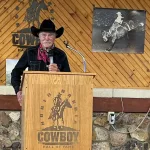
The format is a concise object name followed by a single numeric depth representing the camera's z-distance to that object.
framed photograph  8.09
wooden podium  4.63
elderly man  5.24
